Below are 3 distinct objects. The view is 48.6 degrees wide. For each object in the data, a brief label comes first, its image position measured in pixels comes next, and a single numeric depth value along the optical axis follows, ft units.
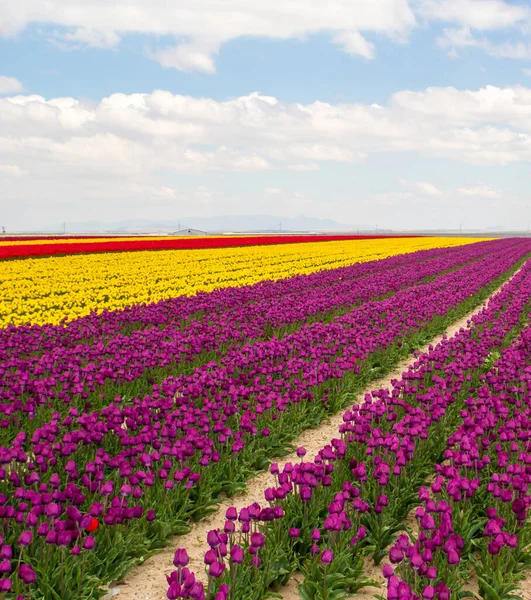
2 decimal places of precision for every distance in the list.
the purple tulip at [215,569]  11.93
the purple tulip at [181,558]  12.01
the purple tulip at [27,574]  12.13
